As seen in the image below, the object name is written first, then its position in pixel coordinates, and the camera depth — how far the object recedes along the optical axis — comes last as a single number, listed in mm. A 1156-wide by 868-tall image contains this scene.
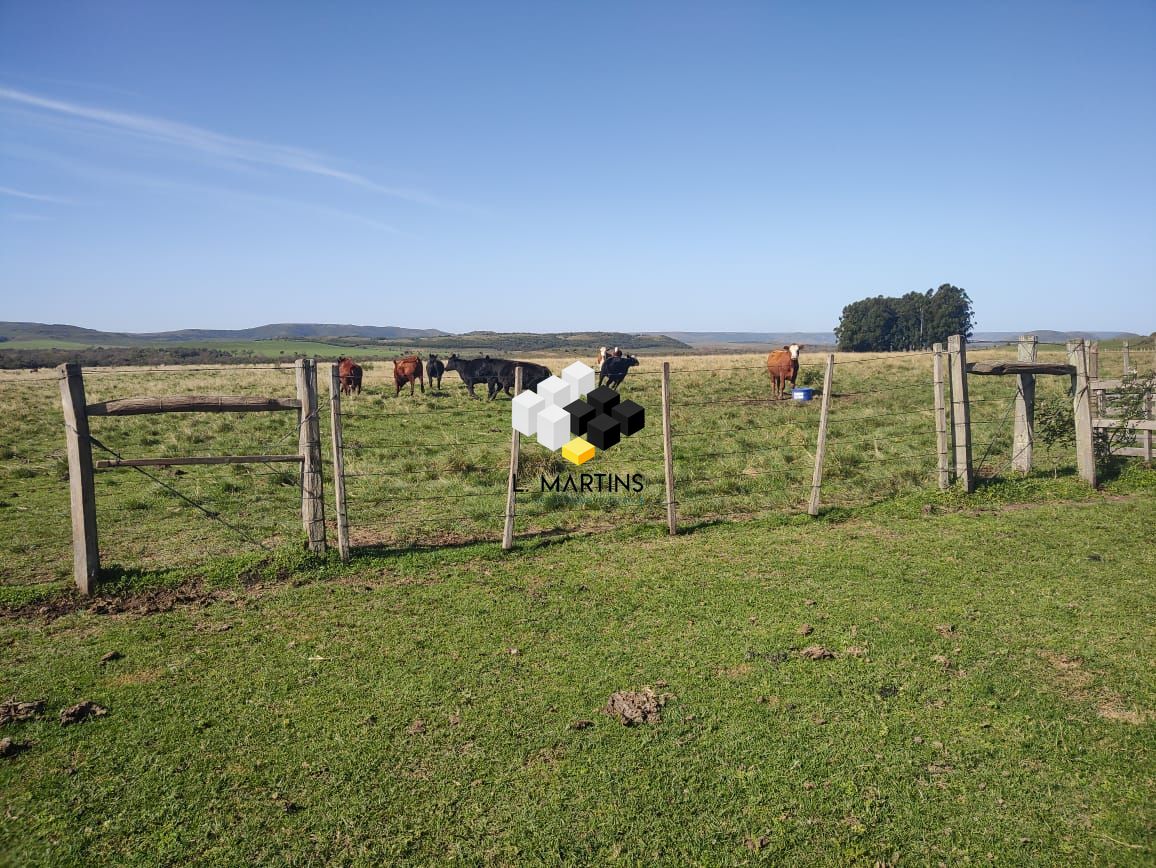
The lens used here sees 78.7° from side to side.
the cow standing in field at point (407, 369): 26500
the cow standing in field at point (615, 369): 23375
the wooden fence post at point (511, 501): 7934
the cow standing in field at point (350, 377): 25516
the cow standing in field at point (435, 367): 26641
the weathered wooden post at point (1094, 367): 10516
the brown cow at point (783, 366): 22141
